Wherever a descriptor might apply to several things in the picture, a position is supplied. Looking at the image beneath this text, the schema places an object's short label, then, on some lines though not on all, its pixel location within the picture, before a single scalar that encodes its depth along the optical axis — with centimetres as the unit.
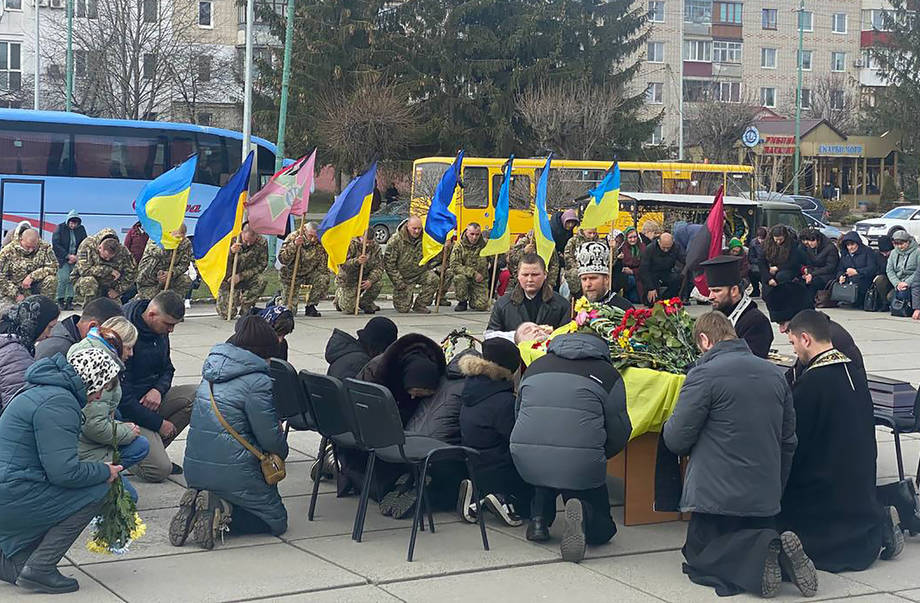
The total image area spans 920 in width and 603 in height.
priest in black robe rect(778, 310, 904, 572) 745
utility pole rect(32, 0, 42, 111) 4461
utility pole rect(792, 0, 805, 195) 5562
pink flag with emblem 1841
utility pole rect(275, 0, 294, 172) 2992
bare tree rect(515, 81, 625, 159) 4762
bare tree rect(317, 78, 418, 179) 4866
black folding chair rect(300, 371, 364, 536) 789
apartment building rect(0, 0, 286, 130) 4938
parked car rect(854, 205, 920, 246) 4434
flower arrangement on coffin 837
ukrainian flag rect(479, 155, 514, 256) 1983
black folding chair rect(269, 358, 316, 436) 816
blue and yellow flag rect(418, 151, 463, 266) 1992
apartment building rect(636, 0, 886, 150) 7825
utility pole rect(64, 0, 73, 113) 4176
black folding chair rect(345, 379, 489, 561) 751
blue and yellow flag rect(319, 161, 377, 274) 1891
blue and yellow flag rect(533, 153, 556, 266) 1795
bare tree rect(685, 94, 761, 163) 5978
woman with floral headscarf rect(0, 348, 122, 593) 650
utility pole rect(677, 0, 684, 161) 5255
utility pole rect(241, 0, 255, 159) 3038
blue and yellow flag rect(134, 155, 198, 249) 1752
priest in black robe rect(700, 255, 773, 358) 905
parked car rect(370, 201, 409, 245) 4044
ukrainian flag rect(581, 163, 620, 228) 1953
